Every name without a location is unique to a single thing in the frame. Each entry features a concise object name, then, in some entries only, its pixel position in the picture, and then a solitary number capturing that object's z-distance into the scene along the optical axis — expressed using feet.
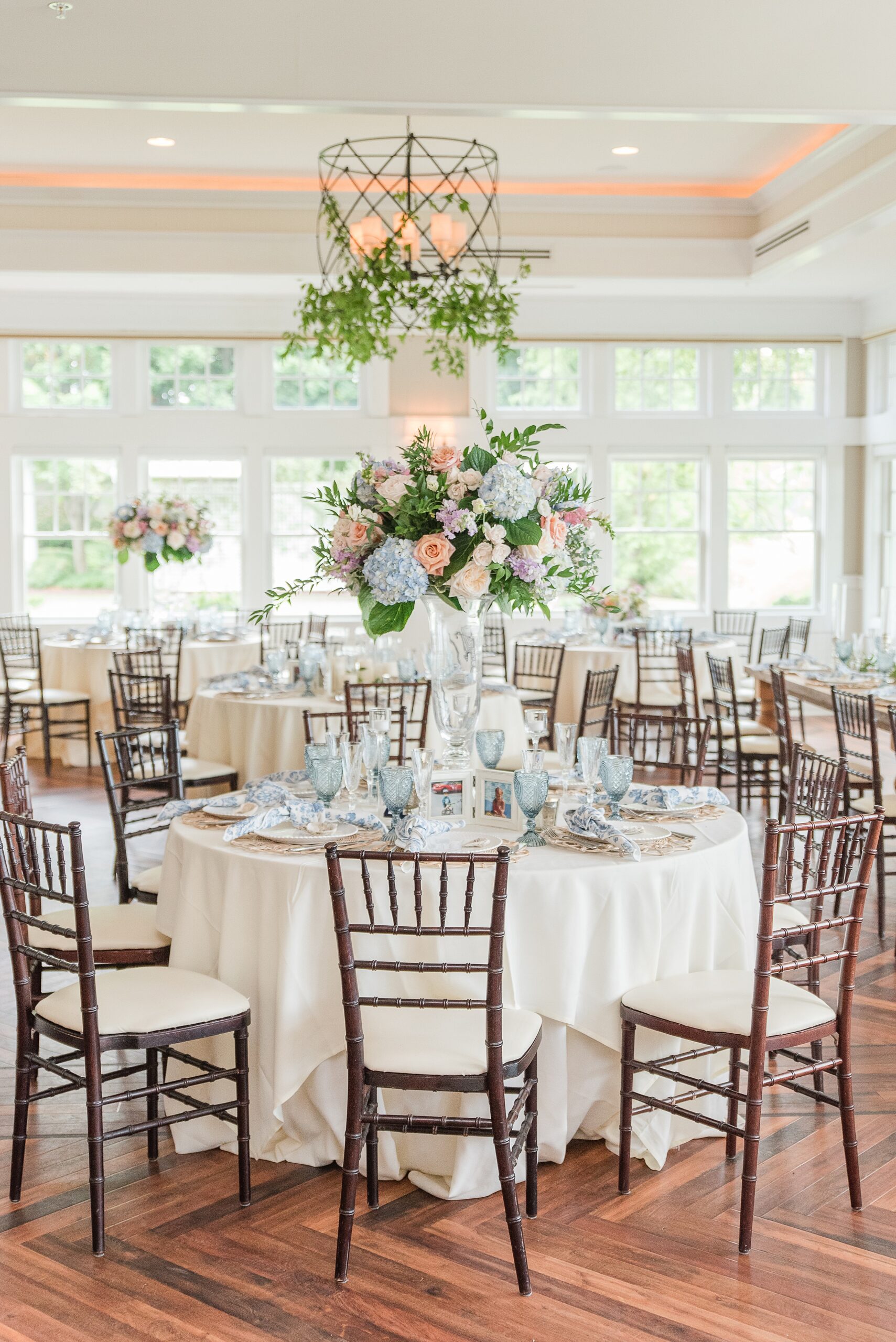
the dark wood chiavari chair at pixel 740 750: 22.58
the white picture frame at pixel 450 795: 11.58
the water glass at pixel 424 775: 11.59
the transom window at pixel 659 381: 39.81
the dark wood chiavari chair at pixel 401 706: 17.87
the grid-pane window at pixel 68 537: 38.86
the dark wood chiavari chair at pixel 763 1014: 9.36
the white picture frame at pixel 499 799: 11.46
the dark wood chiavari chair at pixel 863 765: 16.87
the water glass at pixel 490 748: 12.48
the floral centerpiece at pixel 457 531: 11.82
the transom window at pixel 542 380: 39.65
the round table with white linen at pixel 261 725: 21.20
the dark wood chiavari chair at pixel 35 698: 29.48
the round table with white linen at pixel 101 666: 29.81
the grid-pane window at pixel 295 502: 39.34
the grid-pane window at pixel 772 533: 40.50
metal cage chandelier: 17.74
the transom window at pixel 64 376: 38.52
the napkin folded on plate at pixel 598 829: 10.58
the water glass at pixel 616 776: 11.92
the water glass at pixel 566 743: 13.07
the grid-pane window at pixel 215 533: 39.09
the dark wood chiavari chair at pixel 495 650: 30.32
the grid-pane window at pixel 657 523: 40.29
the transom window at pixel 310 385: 39.11
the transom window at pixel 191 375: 38.78
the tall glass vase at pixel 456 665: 12.75
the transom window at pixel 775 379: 40.06
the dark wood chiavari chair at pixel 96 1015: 9.51
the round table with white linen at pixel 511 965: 10.19
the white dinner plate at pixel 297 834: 10.91
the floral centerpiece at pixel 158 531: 29.91
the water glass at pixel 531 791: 11.21
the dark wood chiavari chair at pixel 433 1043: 8.72
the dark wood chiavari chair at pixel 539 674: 27.71
